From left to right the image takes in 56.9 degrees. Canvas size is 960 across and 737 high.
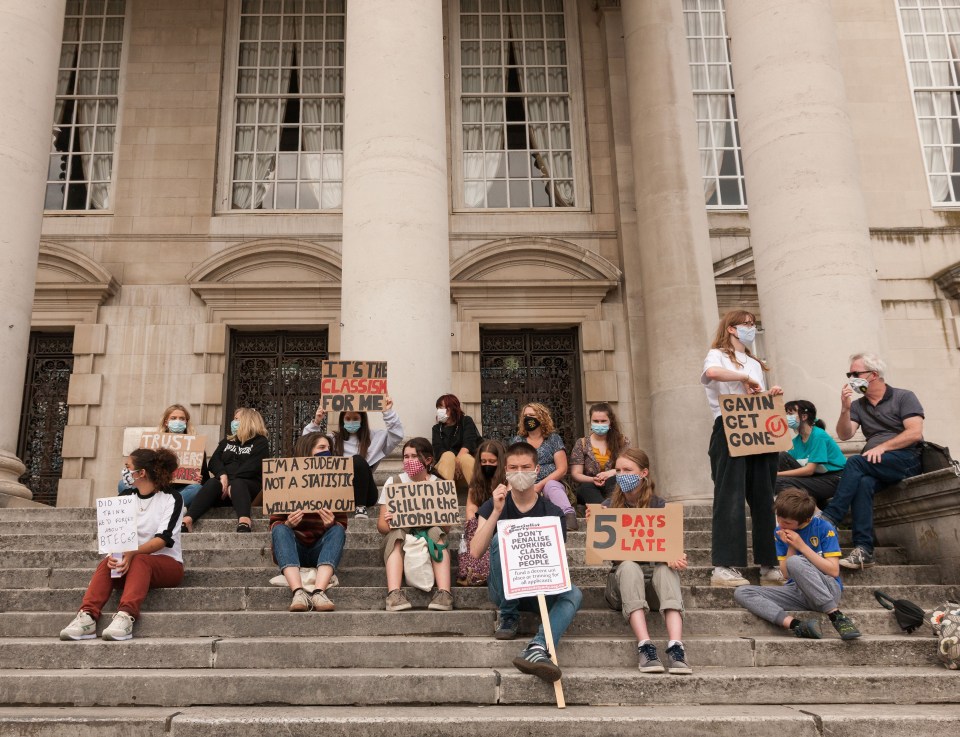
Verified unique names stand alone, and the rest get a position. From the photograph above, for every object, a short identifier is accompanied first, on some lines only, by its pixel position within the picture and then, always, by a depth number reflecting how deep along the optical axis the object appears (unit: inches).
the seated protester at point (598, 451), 338.0
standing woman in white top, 249.6
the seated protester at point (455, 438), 337.7
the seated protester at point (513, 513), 214.8
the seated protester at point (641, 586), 201.8
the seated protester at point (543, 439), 318.4
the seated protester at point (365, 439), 329.4
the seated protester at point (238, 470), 312.2
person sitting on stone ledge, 277.6
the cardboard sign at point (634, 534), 221.0
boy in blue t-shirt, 225.1
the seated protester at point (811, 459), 296.8
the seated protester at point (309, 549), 233.0
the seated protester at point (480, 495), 250.8
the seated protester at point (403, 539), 235.0
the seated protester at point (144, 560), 219.1
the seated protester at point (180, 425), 337.3
